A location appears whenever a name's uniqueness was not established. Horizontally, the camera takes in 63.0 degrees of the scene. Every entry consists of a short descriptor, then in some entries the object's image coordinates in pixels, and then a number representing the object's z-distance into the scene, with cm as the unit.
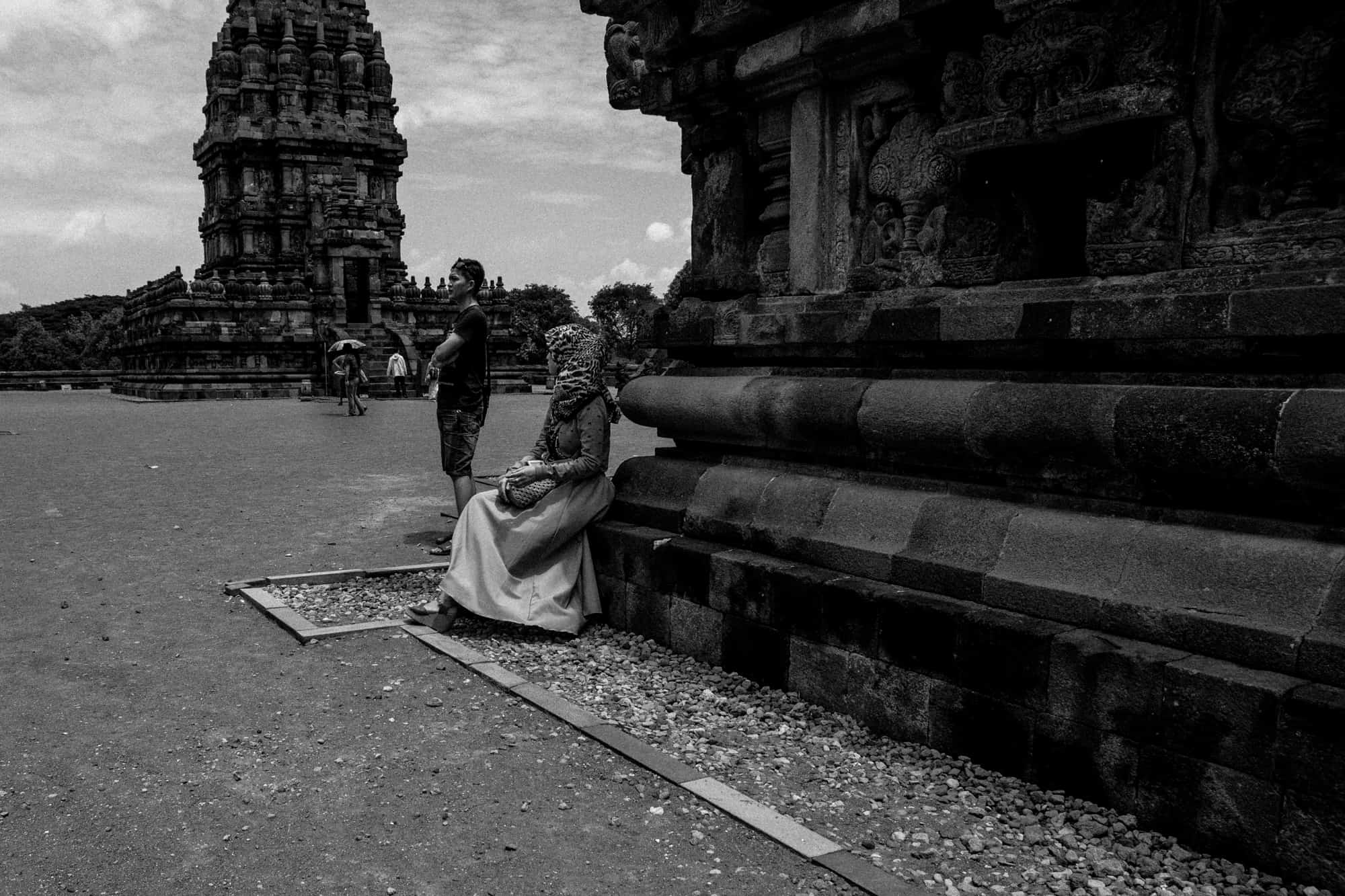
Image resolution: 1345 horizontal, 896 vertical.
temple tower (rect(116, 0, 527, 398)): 3884
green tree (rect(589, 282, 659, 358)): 6744
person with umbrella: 2498
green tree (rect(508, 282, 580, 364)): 7406
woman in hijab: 570
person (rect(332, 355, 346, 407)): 2873
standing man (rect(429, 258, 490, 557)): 759
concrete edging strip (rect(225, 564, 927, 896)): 322
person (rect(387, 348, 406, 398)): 3391
